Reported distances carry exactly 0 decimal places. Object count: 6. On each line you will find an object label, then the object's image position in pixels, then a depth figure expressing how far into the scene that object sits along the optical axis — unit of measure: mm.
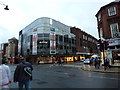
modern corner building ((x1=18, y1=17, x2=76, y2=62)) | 41828
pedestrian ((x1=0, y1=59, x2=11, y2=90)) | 3949
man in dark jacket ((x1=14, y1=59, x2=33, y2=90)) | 4496
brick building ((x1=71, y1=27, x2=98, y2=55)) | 61656
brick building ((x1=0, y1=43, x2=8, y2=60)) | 79612
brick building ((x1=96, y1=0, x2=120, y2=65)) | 19172
